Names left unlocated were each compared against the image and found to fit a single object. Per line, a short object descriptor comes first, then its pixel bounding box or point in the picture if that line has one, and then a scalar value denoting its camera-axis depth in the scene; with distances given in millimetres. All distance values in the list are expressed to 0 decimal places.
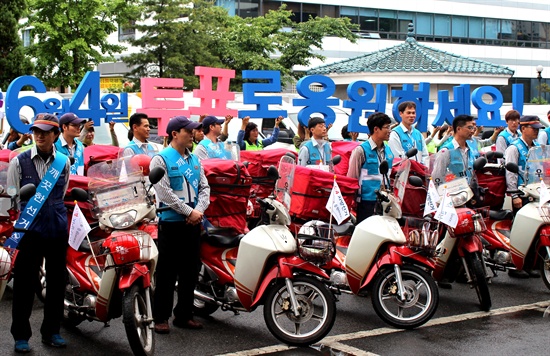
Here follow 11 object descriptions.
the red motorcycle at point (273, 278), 6676
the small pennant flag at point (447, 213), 7754
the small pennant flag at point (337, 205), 7414
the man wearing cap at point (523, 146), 9859
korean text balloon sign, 12367
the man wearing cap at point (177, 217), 7137
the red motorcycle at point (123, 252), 6266
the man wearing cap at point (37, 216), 6508
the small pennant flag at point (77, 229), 6406
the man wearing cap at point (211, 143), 9344
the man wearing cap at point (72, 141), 8617
